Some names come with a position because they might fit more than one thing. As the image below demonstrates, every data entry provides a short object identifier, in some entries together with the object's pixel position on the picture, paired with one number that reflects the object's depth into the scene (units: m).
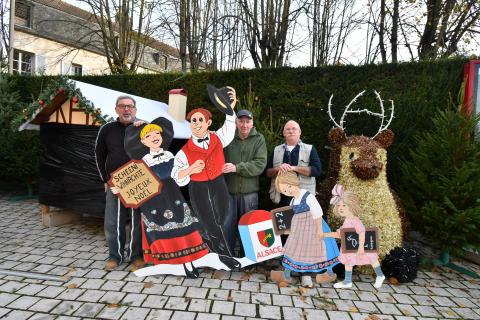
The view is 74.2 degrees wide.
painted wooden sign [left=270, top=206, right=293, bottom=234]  3.55
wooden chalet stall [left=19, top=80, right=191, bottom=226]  4.64
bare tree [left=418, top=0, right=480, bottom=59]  7.87
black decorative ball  3.62
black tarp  4.80
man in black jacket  3.82
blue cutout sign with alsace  3.58
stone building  17.42
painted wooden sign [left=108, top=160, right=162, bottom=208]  3.62
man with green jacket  3.69
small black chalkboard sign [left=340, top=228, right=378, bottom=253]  3.46
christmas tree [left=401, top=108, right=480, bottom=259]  3.71
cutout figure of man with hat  3.62
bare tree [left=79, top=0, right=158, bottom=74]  10.48
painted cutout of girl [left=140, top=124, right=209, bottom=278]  3.59
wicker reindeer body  3.74
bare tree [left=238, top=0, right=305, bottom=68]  8.43
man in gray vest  3.76
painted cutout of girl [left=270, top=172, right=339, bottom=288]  3.47
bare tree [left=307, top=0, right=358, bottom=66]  9.52
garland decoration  4.19
